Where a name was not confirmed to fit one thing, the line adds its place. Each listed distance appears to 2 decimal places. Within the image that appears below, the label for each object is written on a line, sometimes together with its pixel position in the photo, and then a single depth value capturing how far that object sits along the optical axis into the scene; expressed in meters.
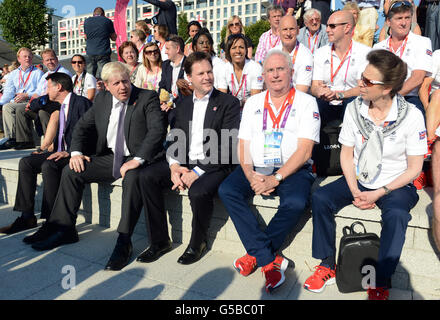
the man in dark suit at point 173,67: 5.54
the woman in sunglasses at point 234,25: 6.61
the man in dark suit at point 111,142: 3.57
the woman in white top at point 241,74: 4.66
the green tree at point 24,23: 28.27
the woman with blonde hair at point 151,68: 5.83
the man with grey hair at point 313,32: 5.62
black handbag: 2.52
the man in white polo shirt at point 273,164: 2.80
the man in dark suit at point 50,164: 3.93
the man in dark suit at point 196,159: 3.19
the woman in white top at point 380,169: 2.43
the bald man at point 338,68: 3.88
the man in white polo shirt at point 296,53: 4.38
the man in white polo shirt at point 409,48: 3.75
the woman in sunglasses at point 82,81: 6.31
